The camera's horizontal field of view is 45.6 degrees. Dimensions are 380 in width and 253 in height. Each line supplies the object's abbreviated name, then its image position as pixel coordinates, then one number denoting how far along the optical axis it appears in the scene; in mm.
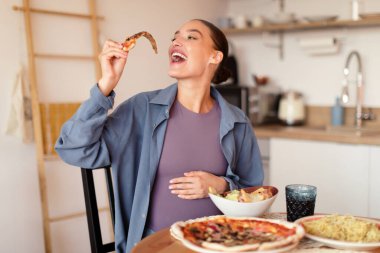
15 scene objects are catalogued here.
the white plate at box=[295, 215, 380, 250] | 1075
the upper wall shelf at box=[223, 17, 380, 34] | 3084
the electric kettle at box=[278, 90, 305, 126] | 3439
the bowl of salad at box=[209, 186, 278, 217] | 1236
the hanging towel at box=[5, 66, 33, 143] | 2469
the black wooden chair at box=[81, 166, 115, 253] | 1441
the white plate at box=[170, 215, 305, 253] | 1004
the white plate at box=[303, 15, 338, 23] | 3211
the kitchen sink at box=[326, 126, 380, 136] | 3056
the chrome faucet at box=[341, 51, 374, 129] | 3238
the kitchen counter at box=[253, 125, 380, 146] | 2746
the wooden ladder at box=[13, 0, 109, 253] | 2564
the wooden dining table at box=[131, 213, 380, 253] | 1119
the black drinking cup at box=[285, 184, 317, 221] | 1292
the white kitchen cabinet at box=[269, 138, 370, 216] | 2781
